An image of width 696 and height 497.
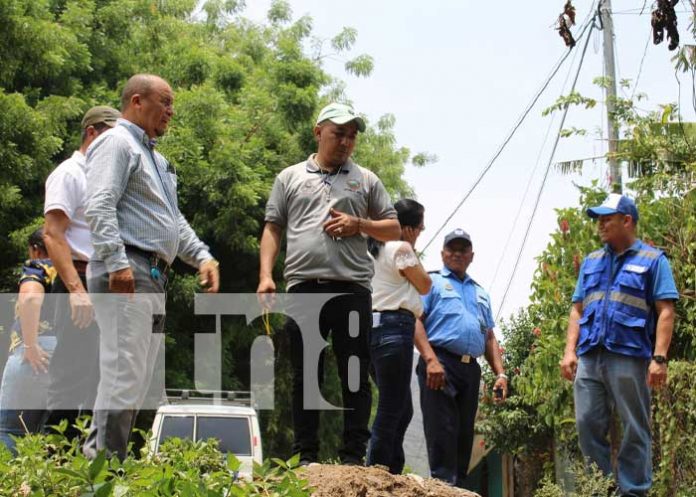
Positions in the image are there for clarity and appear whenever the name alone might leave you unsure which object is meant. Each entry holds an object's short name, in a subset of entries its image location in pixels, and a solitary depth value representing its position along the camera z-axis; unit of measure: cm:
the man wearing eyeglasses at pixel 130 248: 503
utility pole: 1293
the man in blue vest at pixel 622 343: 674
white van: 1645
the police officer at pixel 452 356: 730
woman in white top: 664
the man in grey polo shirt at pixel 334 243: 614
